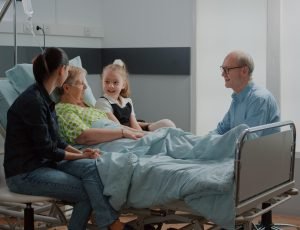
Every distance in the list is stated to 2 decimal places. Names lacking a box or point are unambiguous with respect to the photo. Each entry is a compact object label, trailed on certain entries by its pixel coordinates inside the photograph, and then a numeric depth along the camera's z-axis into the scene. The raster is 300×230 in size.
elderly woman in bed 3.91
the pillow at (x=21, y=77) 4.02
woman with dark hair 3.40
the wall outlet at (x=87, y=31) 5.82
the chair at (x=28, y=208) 3.46
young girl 4.47
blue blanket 3.07
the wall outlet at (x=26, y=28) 5.21
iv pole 3.87
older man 4.03
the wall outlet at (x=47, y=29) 5.41
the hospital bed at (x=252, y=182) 3.12
